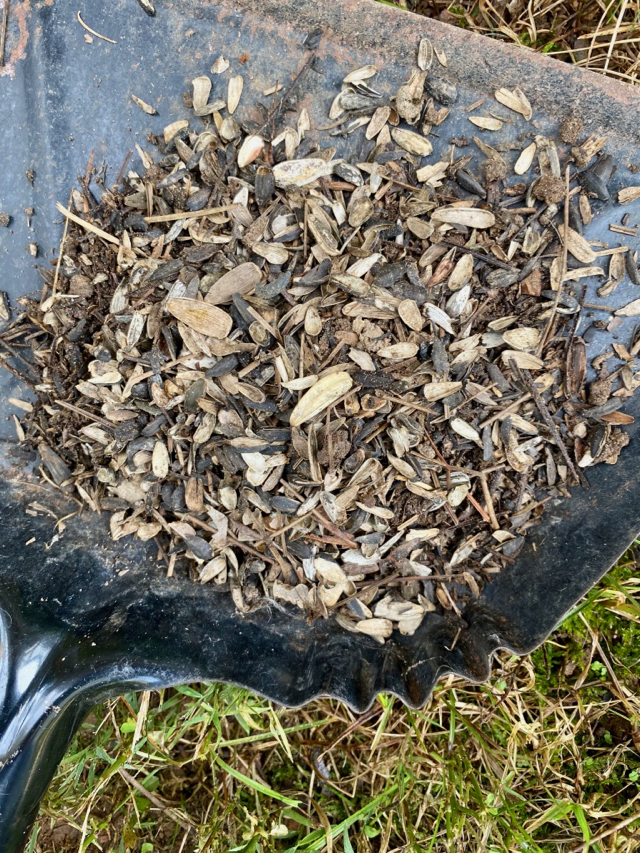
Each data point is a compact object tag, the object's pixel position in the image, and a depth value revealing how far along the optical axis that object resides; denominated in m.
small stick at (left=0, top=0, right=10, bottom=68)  0.17
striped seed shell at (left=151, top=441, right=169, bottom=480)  0.17
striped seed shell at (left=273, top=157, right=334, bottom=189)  0.17
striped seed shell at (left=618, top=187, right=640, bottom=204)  0.17
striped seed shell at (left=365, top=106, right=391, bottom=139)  0.17
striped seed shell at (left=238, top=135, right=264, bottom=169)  0.17
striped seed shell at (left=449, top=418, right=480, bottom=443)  0.17
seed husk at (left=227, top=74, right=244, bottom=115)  0.17
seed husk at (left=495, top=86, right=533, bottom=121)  0.17
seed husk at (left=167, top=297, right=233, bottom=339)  0.16
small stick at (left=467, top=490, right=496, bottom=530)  0.17
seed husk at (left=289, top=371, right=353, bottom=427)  0.16
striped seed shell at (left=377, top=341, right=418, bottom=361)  0.16
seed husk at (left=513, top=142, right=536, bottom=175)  0.17
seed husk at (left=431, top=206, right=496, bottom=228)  0.16
